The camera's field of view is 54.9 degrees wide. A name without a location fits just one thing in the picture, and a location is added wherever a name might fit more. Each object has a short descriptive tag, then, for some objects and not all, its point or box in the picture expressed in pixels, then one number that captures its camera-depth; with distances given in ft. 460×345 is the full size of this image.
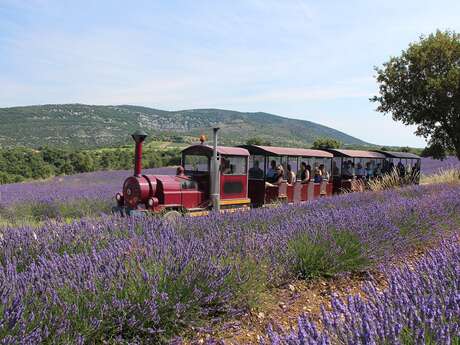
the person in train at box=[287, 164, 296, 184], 40.24
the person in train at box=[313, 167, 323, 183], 45.51
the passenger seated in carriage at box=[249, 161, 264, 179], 38.68
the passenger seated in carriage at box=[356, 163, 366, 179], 53.57
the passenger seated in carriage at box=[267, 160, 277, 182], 38.93
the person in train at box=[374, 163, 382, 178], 56.95
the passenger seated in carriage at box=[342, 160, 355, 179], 51.45
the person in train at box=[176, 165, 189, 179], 32.13
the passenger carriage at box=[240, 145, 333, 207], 38.01
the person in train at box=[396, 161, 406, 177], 54.57
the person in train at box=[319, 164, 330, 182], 46.53
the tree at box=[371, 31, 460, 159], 50.57
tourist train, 29.35
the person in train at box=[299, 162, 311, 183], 42.42
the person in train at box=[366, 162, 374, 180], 55.11
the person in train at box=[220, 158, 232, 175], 34.00
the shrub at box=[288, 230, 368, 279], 12.88
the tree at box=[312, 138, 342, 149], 112.78
